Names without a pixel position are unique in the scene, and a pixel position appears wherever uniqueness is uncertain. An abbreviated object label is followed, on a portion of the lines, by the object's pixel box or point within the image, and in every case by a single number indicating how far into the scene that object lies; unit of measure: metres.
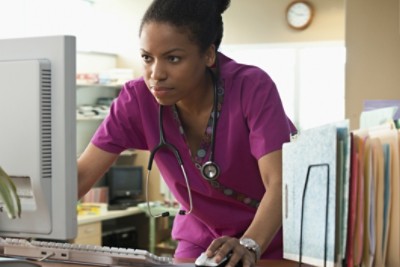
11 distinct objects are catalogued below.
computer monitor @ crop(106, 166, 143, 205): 5.91
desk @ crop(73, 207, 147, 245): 4.79
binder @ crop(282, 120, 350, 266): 1.00
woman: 1.47
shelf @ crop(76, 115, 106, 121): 5.54
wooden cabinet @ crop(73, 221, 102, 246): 4.79
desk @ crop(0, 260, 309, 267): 1.28
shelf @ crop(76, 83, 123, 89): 5.62
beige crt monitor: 1.21
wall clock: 5.70
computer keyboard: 1.26
